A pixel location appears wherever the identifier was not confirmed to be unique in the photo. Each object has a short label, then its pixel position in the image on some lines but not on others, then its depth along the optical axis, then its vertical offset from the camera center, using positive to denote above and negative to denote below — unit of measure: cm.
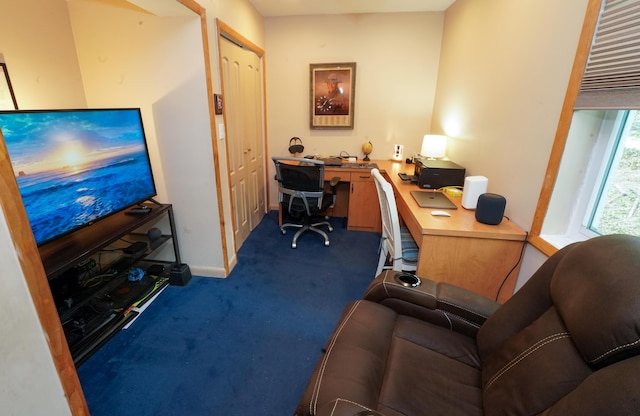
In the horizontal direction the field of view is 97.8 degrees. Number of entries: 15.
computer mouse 177 -58
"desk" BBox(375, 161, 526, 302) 158 -73
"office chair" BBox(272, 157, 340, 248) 273 -73
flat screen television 131 -27
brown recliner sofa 65 -78
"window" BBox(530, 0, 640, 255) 103 -9
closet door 252 -18
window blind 98 +22
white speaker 185 -45
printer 236 -46
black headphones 367 -37
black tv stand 151 -103
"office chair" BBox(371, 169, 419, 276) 178 -81
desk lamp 283 -26
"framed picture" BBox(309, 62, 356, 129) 340 +26
